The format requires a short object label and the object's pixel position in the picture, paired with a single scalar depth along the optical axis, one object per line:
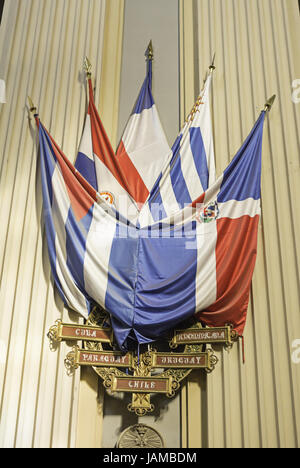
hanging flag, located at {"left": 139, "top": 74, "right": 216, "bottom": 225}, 4.23
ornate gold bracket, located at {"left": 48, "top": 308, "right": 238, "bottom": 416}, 3.81
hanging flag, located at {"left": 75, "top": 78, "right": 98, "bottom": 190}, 4.43
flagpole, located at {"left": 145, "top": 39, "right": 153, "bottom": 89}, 4.98
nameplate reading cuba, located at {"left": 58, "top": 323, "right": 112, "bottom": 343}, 3.88
